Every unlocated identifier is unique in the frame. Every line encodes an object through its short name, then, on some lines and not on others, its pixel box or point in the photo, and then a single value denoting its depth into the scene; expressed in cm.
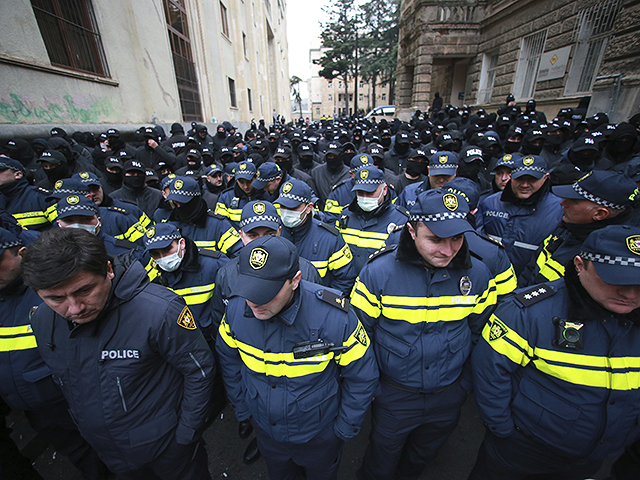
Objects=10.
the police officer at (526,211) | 299
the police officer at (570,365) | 153
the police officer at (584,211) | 220
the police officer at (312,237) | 301
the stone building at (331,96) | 6462
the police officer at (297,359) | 163
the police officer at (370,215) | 318
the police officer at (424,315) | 187
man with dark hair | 146
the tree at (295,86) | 7106
